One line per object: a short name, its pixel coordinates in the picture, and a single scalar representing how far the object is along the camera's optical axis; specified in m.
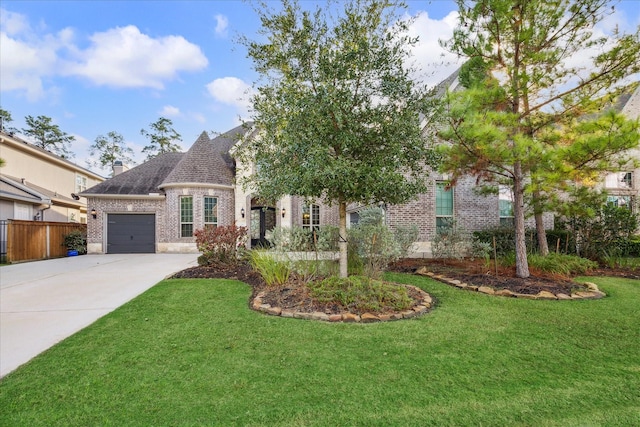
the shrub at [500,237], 9.47
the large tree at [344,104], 4.66
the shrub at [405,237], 8.06
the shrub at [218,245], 7.75
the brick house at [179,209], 14.16
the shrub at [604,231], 8.61
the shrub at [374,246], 6.29
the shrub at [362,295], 4.43
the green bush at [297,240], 6.20
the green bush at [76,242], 13.99
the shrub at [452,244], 8.42
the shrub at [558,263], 6.79
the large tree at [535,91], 5.45
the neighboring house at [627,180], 14.59
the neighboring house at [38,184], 13.87
